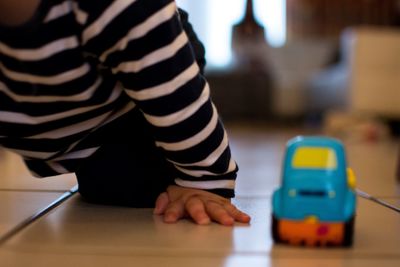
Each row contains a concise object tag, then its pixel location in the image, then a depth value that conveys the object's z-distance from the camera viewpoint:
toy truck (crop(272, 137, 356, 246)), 1.08
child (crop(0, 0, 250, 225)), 1.13
